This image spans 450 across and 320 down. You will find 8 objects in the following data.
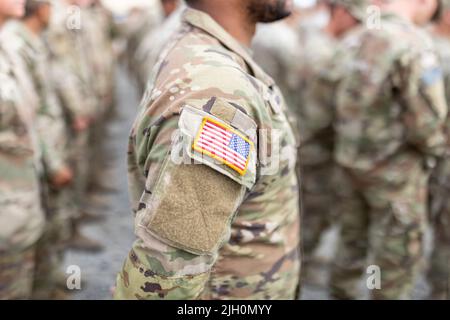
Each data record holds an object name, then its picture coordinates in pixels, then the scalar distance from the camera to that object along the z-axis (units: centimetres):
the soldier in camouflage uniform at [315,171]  359
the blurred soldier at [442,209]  313
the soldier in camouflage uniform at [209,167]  111
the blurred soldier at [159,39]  379
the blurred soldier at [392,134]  258
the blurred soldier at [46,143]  286
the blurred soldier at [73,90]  403
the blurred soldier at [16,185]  214
